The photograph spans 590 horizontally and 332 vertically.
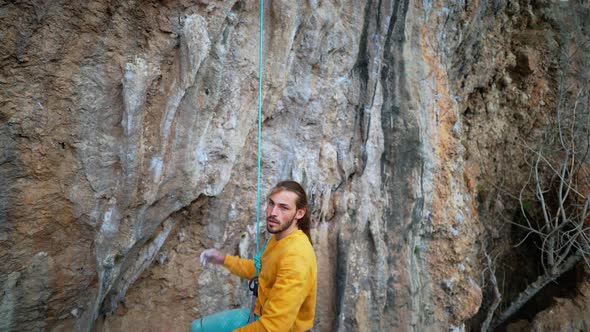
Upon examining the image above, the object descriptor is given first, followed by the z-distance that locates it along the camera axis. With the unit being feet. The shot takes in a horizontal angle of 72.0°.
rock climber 5.57
